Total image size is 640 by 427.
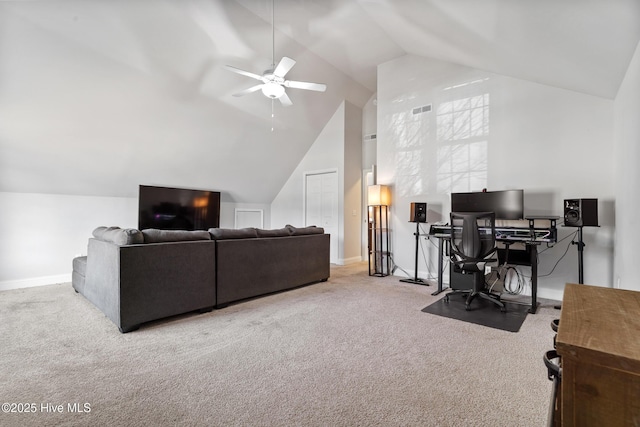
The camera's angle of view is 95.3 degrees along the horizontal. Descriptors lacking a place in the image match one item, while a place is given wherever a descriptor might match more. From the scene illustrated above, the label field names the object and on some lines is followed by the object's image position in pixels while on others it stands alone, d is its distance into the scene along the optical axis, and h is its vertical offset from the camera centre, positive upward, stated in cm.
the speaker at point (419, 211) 459 +4
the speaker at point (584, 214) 319 +1
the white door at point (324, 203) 655 +24
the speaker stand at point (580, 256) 335 -48
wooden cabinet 56 -32
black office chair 327 -34
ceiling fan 334 +162
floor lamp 518 -27
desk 329 -28
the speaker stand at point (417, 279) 463 -106
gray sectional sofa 264 -62
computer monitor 375 +16
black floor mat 290 -109
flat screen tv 527 +8
